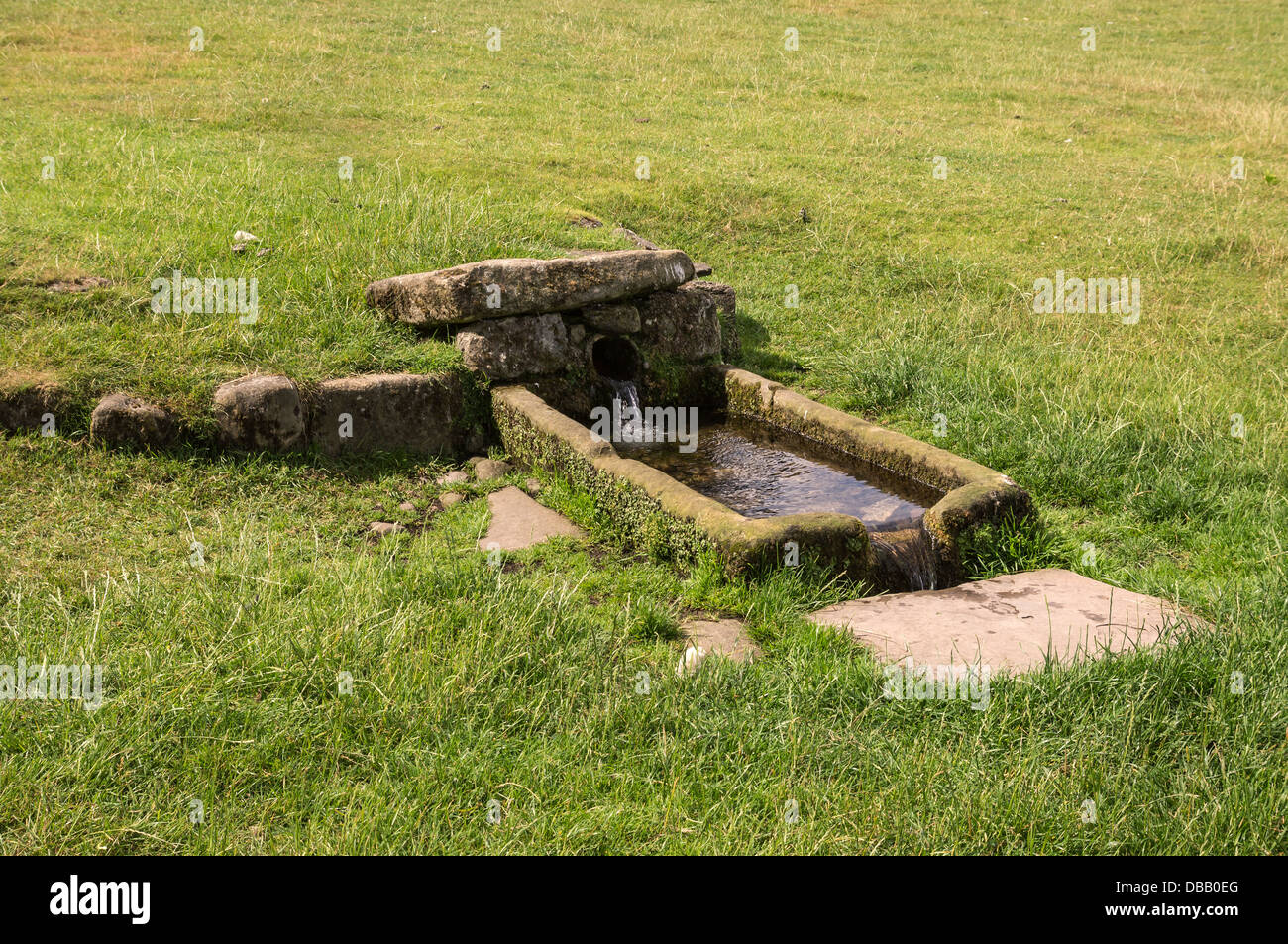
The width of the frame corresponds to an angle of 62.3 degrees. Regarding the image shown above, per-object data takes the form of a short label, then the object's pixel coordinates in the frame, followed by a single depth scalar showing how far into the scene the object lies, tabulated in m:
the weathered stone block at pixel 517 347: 7.05
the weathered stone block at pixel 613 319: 7.64
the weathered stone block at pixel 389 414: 6.50
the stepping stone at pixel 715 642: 4.25
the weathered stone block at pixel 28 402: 5.84
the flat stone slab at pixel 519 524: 5.61
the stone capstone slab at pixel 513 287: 7.03
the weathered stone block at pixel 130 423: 5.87
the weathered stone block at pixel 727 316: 8.57
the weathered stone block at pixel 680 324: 7.88
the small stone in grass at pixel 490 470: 6.59
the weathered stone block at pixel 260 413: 6.15
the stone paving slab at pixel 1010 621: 4.37
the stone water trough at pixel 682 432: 5.34
